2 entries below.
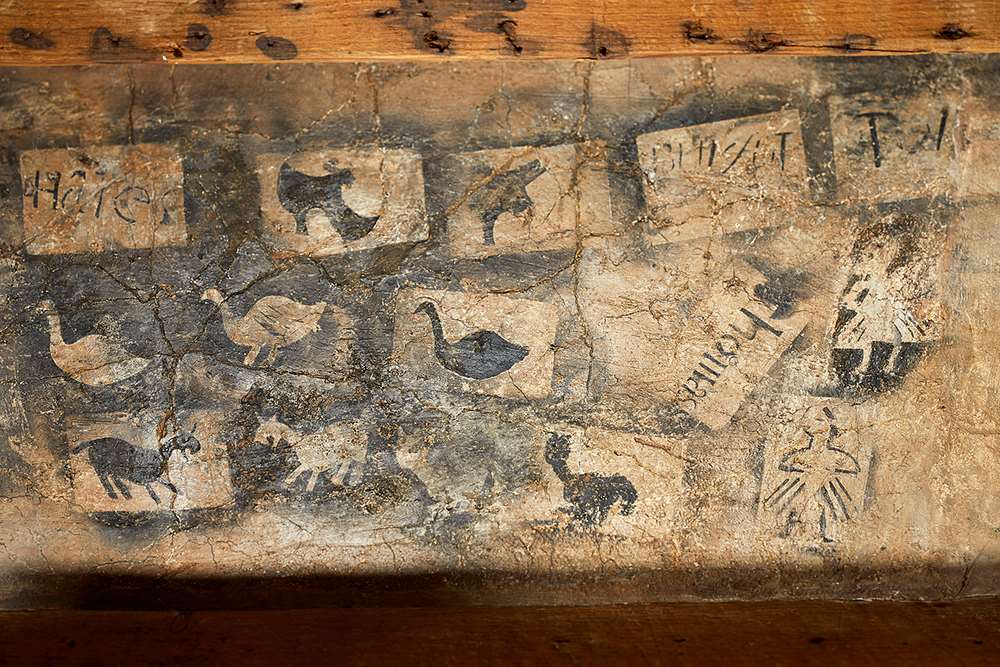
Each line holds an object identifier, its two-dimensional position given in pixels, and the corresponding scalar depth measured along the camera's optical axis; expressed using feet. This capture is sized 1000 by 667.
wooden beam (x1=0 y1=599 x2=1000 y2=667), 6.29
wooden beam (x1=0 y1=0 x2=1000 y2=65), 7.17
